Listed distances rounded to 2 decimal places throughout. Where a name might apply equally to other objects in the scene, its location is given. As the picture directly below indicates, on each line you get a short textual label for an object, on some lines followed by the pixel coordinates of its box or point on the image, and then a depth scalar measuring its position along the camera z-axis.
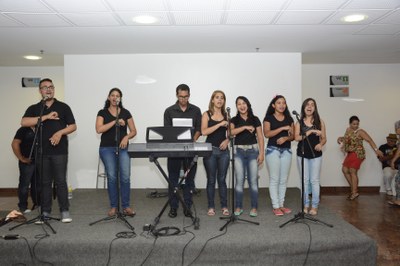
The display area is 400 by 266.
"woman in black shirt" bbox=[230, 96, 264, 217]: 3.85
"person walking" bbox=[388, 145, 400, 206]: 5.72
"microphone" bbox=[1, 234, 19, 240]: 3.27
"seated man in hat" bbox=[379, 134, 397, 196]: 6.69
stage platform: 3.18
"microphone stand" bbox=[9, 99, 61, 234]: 3.43
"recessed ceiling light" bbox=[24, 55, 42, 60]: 6.22
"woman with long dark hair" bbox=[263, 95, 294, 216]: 3.95
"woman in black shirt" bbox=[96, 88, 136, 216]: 3.78
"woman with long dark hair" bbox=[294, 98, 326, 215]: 3.93
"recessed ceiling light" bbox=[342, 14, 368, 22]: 4.02
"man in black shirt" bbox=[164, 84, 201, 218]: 3.83
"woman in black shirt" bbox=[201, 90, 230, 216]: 3.83
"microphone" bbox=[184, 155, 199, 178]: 3.25
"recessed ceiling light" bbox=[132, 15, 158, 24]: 4.05
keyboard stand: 3.24
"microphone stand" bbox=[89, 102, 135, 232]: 3.51
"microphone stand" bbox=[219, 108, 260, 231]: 3.41
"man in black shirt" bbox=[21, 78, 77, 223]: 3.58
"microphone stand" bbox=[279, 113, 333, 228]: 3.61
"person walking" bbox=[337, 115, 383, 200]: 6.51
